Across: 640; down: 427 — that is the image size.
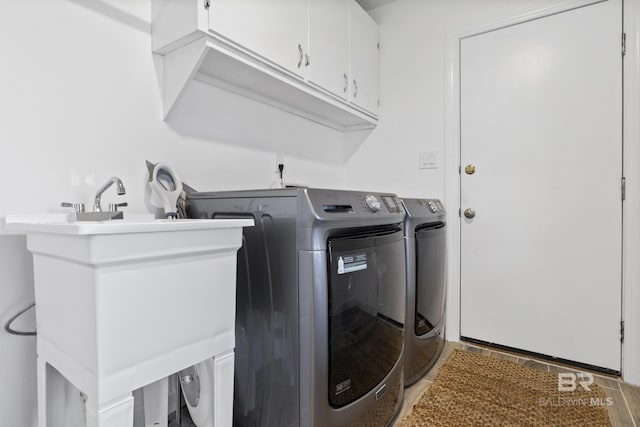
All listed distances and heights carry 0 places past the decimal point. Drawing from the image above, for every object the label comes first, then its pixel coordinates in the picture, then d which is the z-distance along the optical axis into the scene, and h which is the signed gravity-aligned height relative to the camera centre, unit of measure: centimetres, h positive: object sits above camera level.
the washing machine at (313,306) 100 -32
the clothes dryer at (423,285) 161 -41
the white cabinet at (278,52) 130 +71
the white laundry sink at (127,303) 70 -22
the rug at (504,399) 139 -89
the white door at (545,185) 182 +11
